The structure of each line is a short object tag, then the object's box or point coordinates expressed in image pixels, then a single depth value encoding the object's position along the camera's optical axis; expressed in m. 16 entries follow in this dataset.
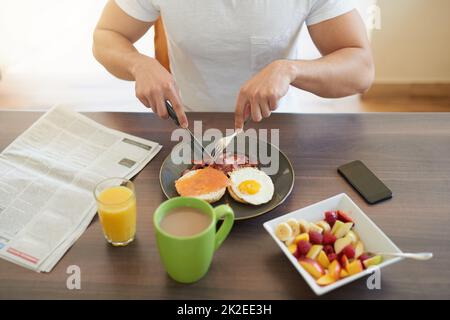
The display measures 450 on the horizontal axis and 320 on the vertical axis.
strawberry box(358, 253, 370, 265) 0.75
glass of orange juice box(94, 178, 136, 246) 0.78
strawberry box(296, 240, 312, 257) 0.76
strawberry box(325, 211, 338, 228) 0.82
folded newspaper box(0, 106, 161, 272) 0.82
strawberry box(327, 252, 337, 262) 0.75
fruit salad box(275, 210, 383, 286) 0.73
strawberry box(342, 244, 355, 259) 0.75
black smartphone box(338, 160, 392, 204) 0.91
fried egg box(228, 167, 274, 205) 0.90
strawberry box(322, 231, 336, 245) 0.78
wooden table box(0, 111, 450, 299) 0.73
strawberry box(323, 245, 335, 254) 0.76
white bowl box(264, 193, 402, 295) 0.71
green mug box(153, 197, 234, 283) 0.69
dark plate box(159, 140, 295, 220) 0.87
